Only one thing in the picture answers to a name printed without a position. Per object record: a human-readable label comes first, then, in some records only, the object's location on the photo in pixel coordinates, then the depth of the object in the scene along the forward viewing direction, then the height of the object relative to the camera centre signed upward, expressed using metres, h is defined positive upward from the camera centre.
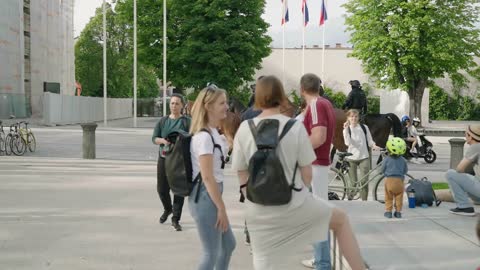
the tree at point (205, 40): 43.19 +5.16
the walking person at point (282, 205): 3.74 -0.63
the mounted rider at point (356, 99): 12.06 +0.22
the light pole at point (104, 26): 37.03 +5.05
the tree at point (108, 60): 66.19 +5.24
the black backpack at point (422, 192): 8.52 -1.19
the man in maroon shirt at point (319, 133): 5.12 -0.22
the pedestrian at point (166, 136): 7.62 -0.40
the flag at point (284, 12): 45.03 +7.54
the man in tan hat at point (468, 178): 7.43 -0.89
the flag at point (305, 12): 44.78 +7.47
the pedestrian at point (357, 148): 9.57 -0.63
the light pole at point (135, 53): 38.31 +3.46
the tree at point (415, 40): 37.53 +4.61
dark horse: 15.27 -0.42
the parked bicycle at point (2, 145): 19.17 -1.41
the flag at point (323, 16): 44.53 +7.13
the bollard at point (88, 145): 17.78 -1.23
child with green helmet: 7.40 -0.81
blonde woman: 4.32 -0.54
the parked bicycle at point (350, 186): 9.42 -1.23
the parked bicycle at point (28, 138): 19.73 -1.19
